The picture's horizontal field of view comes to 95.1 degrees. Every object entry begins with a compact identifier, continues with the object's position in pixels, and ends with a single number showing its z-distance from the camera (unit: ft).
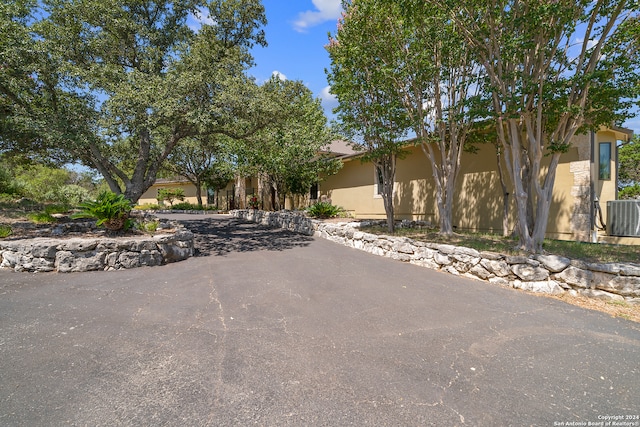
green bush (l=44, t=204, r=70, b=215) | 33.72
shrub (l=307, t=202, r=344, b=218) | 44.50
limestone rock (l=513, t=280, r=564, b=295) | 16.40
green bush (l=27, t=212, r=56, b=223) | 30.48
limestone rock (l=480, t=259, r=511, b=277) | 18.01
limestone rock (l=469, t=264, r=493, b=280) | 18.79
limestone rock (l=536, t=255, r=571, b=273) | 16.38
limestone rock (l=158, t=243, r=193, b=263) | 22.08
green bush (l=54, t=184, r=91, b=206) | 58.54
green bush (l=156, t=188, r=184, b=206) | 103.32
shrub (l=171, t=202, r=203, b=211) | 83.46
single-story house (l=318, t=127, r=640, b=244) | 27.12
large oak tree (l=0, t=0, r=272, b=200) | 26.86
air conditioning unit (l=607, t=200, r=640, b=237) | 26.45
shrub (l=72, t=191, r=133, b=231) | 24.48
